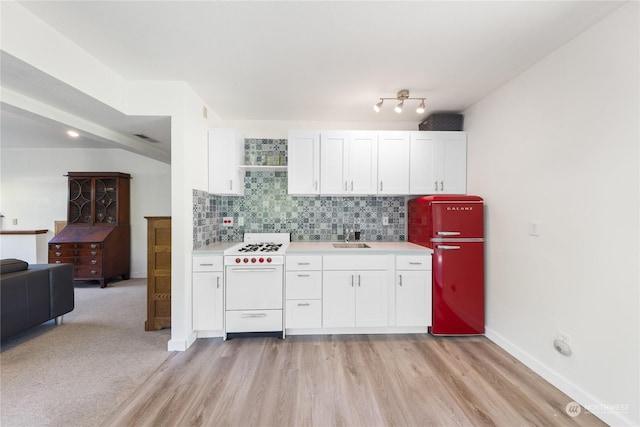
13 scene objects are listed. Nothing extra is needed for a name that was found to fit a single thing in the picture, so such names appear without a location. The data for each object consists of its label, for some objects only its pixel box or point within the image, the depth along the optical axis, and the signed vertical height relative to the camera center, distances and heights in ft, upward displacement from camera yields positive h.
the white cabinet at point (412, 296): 8.53 -2.98
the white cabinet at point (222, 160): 9.34 +2.02
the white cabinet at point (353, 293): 8.46 -2.85
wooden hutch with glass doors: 13.94 -1.07
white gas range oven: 8.16 -2.71
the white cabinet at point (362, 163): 9.54 +1.94
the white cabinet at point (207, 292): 8.11 -2.69
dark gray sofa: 7.61 -2.87
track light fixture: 8.15 +3.93
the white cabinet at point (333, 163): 9.48 +1.94
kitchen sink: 9.95 -1.39
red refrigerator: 8.34 -1.81
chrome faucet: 10.30 -0.95
